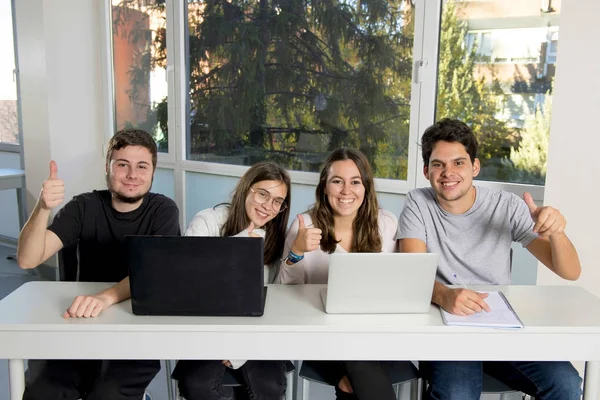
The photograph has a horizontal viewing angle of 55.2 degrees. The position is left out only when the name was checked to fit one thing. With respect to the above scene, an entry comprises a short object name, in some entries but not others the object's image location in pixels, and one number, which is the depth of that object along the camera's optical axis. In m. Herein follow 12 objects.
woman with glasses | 2.11
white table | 1.48
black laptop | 1.44
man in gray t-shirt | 2.00
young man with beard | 1.83
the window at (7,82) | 5.03
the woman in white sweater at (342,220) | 2.05
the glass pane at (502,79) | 2.85
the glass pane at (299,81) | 3.30
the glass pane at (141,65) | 4.28
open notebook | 1.50
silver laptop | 1.47
